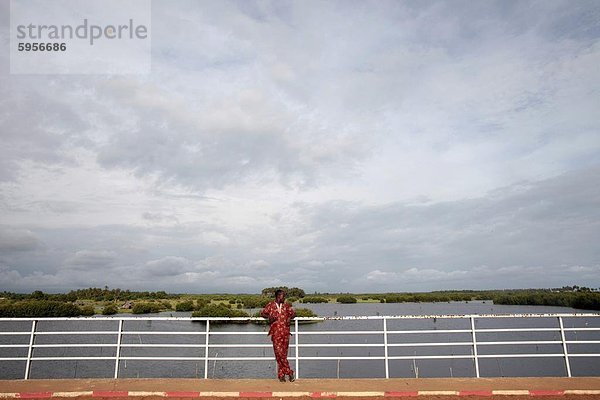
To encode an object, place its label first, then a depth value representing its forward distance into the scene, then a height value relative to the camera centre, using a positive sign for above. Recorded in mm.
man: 8531 -667
